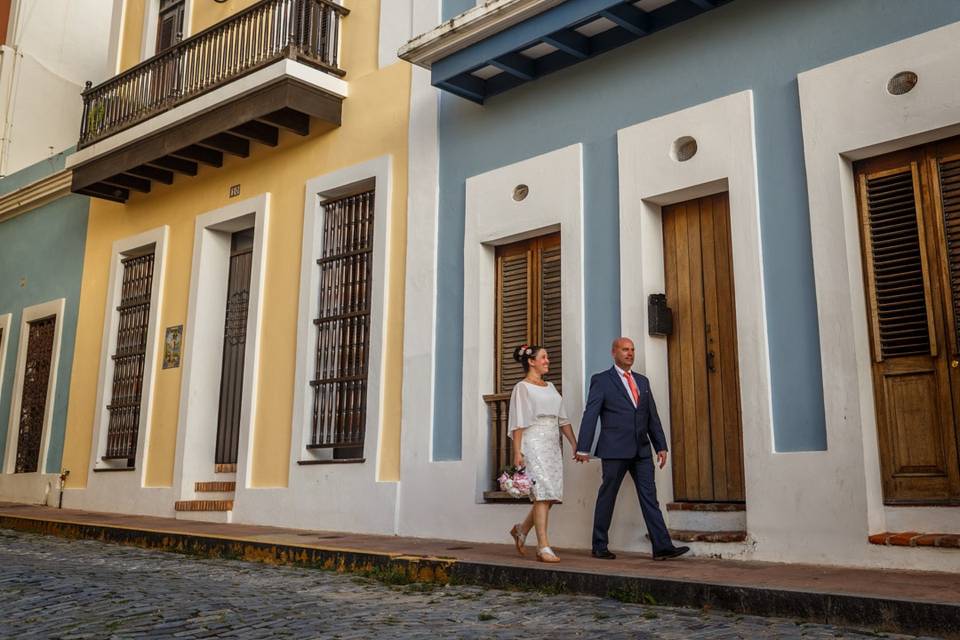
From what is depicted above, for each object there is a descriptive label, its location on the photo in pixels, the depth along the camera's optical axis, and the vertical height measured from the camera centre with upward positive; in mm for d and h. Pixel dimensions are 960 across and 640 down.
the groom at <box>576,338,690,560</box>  7039 +485
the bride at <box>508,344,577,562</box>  7020 +468
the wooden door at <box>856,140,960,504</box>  6281 +1241
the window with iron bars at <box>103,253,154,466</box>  12773 +1863
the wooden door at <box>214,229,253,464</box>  12047 +1897
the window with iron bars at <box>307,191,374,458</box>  10117 +1782
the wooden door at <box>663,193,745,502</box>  7441 +1157
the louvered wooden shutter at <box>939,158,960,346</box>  6289 +1854
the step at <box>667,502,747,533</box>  7125 -97
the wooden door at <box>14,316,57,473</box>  14461 +1514
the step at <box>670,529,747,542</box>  6875 -233
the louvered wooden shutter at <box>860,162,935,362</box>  6449 +1612
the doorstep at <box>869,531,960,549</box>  5859 -207
